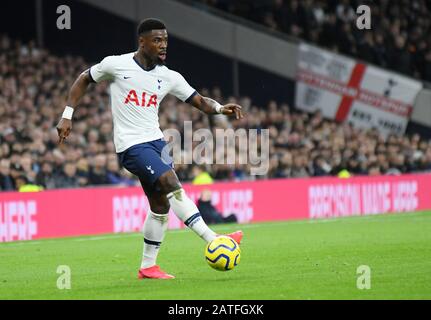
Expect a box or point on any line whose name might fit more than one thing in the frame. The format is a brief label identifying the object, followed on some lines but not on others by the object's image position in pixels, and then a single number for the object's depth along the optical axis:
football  10.21
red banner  18.52
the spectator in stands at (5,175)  19.09
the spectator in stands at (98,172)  20.77
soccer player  10.52
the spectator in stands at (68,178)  20.05
